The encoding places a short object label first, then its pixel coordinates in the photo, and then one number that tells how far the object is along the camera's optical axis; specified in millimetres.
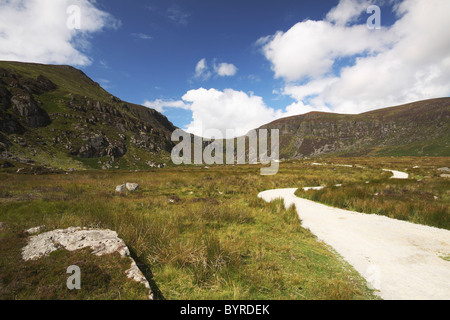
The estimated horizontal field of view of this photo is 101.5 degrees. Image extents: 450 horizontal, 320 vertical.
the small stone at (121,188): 15383
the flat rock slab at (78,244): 3580
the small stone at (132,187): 16481
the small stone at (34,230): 4877
